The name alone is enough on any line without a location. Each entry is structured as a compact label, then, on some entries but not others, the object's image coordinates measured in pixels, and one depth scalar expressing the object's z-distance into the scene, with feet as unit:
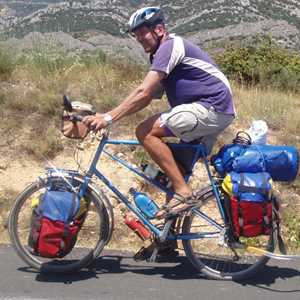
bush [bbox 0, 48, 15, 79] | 28.50
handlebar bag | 15.87
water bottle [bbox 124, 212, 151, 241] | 16.92
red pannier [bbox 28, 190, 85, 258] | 15.94
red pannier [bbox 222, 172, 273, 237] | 15.62
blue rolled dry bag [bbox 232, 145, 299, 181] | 15.93
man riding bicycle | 15.51
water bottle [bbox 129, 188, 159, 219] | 16.70
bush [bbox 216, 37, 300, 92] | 35.76
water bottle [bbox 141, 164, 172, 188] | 16.74
